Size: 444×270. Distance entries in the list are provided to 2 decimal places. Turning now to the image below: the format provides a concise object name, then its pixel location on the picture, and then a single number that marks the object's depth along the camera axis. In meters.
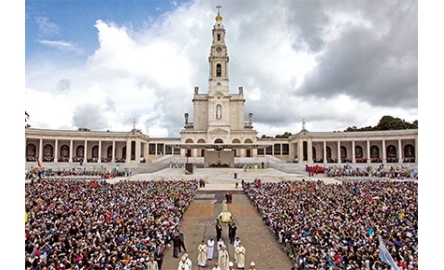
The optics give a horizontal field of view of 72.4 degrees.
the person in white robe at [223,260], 10.34
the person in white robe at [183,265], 9.64
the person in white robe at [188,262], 9.92
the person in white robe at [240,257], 10.84
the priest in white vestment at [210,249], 11.57
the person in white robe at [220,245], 10.66
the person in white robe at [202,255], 11.03
